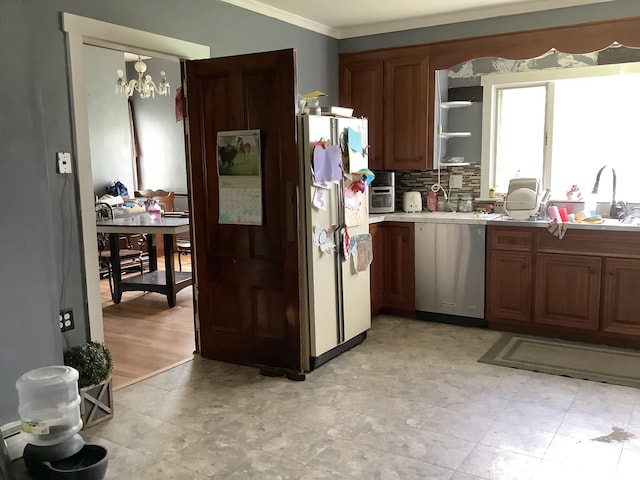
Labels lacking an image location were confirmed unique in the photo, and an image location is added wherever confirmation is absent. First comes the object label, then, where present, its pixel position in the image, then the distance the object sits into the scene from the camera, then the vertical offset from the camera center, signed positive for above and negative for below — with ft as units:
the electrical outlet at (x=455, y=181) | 16.57 -0.40
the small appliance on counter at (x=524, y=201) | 14.11 -0.86
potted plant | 9.53 -3.49
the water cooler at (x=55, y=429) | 7.95 -3.73
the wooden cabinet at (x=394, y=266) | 15.48 -2.67
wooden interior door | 11.22 -1.14
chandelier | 21.84 +3.54
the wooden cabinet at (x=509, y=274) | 13.98 -2.66
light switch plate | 9.70 +0.21
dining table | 16.67 -2.50
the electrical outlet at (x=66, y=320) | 9.98 -2.53
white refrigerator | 11.43 -1.55
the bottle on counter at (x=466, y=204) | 16.28 -1.05
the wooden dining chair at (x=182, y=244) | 21.99 -2.84
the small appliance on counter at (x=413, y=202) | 16.57 -0.98
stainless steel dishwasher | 14.57 -2.62
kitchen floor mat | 11.53 -4.18
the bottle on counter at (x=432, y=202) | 16.74 -1.00
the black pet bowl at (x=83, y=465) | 7.76 -4.06
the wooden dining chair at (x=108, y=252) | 18.02 -2.77
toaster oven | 16.12 -0.70
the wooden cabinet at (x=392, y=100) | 15.71 +1.93
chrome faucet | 14.02 -0.85
